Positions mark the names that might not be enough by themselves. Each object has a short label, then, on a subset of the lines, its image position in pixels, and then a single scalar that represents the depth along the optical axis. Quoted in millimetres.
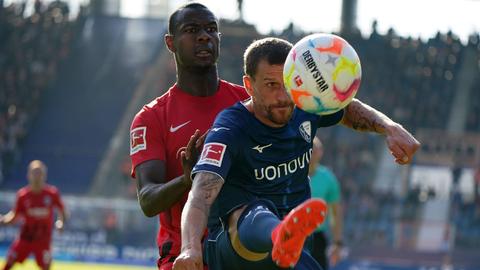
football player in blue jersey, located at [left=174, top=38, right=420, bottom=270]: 9750
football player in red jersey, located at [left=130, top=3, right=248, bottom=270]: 11500
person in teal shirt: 21766
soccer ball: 9516
